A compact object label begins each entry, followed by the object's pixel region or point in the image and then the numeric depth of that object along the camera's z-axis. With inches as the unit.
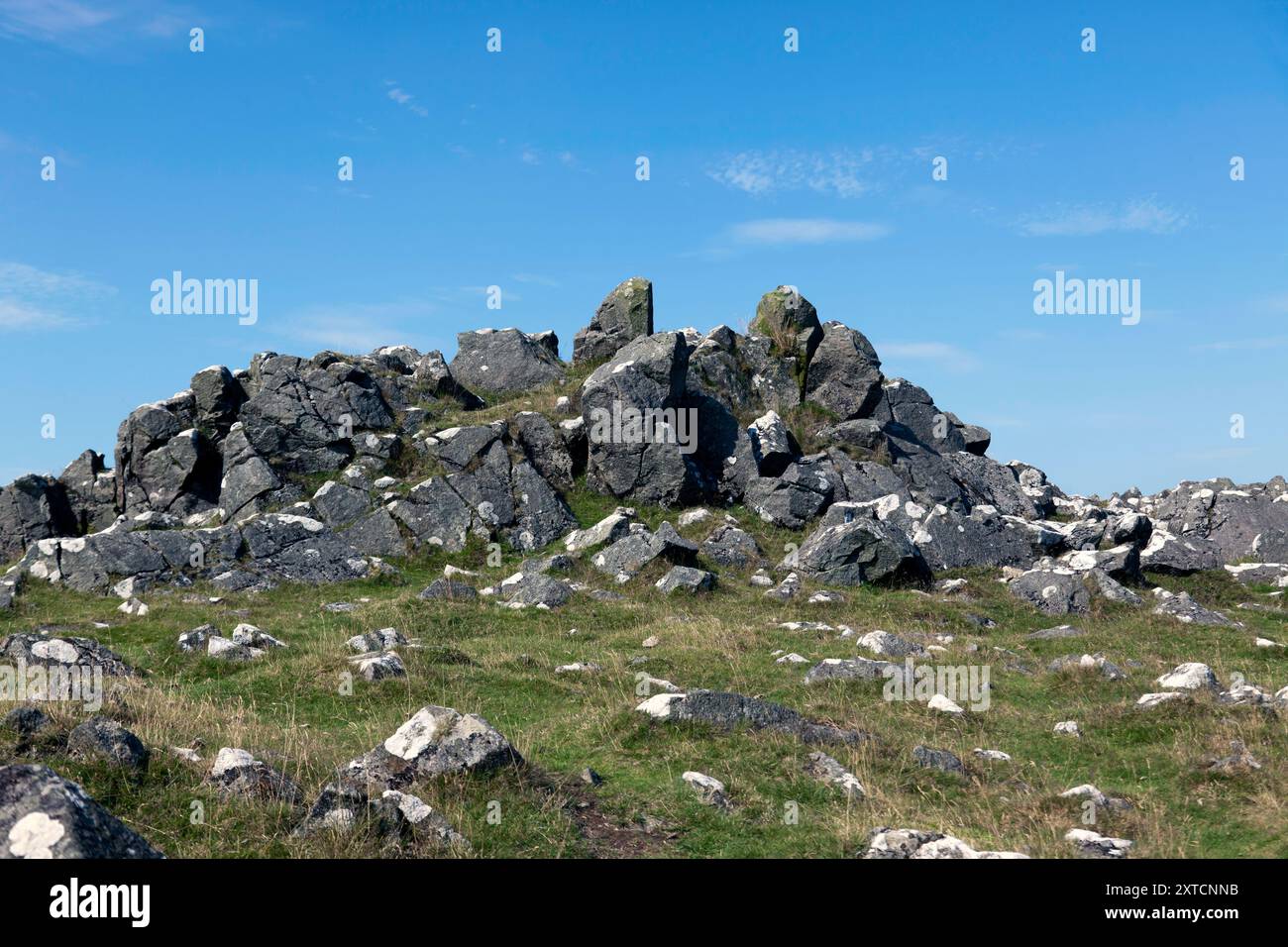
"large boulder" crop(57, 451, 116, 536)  1573.6
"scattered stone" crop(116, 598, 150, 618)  950.5
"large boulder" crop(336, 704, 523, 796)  407.2
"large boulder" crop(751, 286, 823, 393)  1678.2
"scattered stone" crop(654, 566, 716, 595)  996.6
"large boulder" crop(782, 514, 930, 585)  1067.3
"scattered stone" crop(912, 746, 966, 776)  486.3
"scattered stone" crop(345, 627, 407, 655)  727.1
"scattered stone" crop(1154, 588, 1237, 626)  907.4
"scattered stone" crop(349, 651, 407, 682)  624.1
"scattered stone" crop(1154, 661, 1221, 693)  617.9
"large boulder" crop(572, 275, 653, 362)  1724.9
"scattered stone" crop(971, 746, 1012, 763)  515.2
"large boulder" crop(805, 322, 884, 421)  1640.0
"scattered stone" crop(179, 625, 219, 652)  761.0
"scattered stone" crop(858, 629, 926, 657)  755.4
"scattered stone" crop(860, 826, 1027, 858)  330.6
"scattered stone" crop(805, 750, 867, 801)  440.5
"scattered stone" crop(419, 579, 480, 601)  992.2
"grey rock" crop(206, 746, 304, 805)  369.7
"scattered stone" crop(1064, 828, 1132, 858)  373.4
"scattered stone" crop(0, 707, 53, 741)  397.4
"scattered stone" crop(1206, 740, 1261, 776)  460.1
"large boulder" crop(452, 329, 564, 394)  1752.0
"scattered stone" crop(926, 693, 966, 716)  599.8
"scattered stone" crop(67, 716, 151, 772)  381.7
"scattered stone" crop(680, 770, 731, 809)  418.9
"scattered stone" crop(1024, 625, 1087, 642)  848.9
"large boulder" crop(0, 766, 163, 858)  257.4
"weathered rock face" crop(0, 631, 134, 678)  663.1
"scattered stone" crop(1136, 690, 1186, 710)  571.2
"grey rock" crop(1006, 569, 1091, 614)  994.1
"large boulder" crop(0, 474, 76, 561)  1494.8
